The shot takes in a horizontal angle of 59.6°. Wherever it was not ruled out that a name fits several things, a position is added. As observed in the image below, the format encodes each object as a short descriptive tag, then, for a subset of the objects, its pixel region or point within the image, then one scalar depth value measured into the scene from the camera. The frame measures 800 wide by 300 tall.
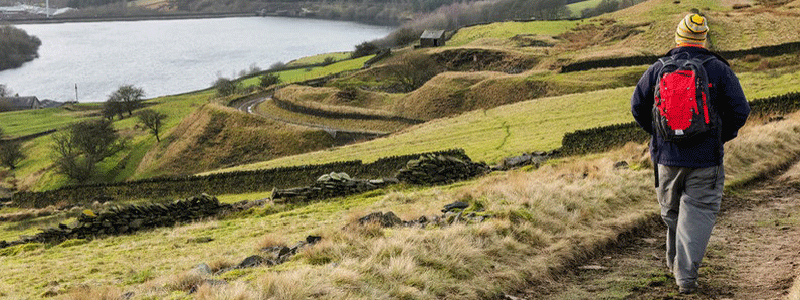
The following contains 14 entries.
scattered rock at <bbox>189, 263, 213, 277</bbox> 9.21
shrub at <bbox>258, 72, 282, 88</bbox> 117.72
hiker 7.27
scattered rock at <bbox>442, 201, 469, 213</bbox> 12.59
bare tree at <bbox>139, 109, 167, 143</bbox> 87.09
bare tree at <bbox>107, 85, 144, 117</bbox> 112.56
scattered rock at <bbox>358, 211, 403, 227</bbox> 11.12
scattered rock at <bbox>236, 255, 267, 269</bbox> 10.04
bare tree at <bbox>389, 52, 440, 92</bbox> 93.31
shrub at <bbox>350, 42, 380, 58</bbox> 132.62
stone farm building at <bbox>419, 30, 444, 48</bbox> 115.17
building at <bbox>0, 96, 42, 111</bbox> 137.00
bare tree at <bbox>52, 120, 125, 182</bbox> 74.00
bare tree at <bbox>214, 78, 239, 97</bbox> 115.31
